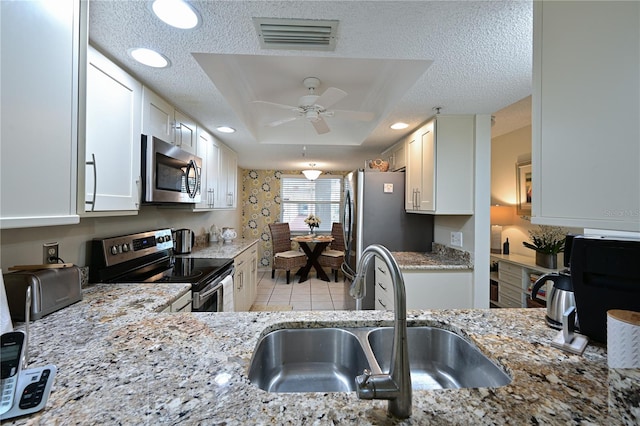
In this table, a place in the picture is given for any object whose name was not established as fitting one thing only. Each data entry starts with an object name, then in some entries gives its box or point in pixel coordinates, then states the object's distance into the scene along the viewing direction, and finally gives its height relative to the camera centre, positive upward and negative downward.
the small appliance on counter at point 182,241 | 2.65 -0.28
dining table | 4.86 -0.73
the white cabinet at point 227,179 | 3.37 +0.49
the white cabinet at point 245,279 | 2.78 -0.79
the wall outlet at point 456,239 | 2.53 -0.22
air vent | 1.22 +0.89
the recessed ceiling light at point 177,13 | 1.11 +0.89
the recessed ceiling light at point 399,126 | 2.61 +0.91
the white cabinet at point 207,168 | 2.73 +0.52
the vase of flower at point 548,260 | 2.62 -0.44
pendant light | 4.89 +0.79
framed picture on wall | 3.13 +0.35
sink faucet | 0.58 -0.37
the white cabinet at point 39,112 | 0.82 +0.35
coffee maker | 0.78 -0.19
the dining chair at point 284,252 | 4.74 -0.74
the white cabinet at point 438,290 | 2.29 -0.65
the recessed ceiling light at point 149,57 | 1.43 +0.89
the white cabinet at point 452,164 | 2.37 +0.47
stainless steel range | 1.63 -0.41
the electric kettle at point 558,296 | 0.98 -0.30
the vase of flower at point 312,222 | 5.35 -0.15
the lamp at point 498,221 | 3.39 -0.06
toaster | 1.04 -0.33
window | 5.86 +0.33
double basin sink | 1.02 -0.58
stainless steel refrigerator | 2.79 -0.04
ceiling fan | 2.05 +0.92
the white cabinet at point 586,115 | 0.65 +0.29
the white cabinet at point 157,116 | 1.77 +0.72
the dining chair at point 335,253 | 4.78 -0.73
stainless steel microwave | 1.74 +0.30
